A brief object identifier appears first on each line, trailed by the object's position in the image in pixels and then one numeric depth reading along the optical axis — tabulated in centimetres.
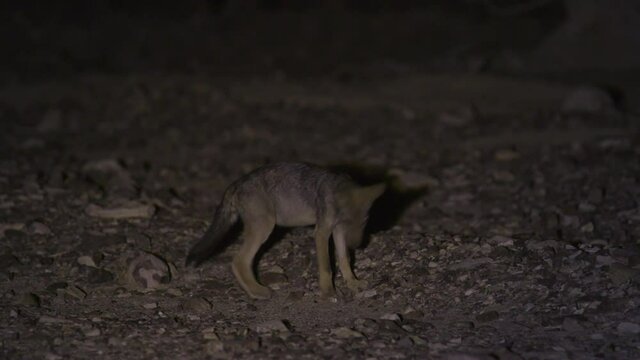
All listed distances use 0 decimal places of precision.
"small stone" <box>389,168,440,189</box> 1889
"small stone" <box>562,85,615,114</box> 2492
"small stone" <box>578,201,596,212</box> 1655
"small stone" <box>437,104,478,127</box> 2466
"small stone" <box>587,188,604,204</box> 1703
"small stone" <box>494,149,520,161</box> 2089
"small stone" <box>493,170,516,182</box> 1919
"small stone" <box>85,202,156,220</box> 1623
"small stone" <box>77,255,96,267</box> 1405
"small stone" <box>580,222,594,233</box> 1539
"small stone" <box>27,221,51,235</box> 1545
